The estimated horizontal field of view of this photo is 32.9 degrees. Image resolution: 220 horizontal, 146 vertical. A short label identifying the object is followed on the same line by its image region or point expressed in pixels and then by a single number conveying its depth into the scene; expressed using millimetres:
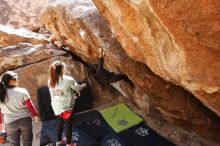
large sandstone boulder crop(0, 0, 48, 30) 15648
